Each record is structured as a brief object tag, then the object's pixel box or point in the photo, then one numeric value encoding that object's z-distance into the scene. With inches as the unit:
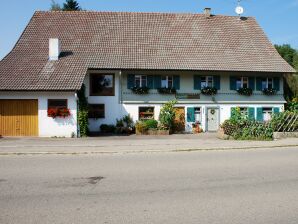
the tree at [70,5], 2327.3
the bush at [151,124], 1093.1
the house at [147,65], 1124.5
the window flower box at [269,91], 1261.1
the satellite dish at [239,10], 1426.8
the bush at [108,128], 1138.7
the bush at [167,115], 1112.7
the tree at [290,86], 1409.9
